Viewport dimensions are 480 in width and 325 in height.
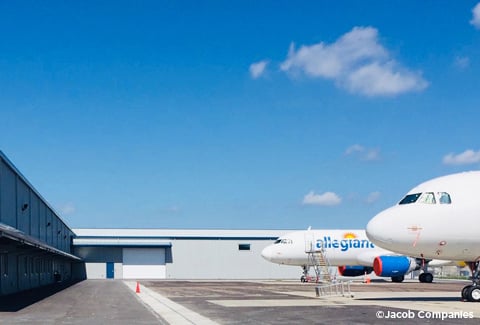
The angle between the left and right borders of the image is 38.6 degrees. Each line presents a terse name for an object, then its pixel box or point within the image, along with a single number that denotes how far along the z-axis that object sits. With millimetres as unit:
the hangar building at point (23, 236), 35281
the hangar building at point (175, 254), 89125
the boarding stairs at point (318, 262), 39281
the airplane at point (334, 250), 56812
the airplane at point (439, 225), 25453
